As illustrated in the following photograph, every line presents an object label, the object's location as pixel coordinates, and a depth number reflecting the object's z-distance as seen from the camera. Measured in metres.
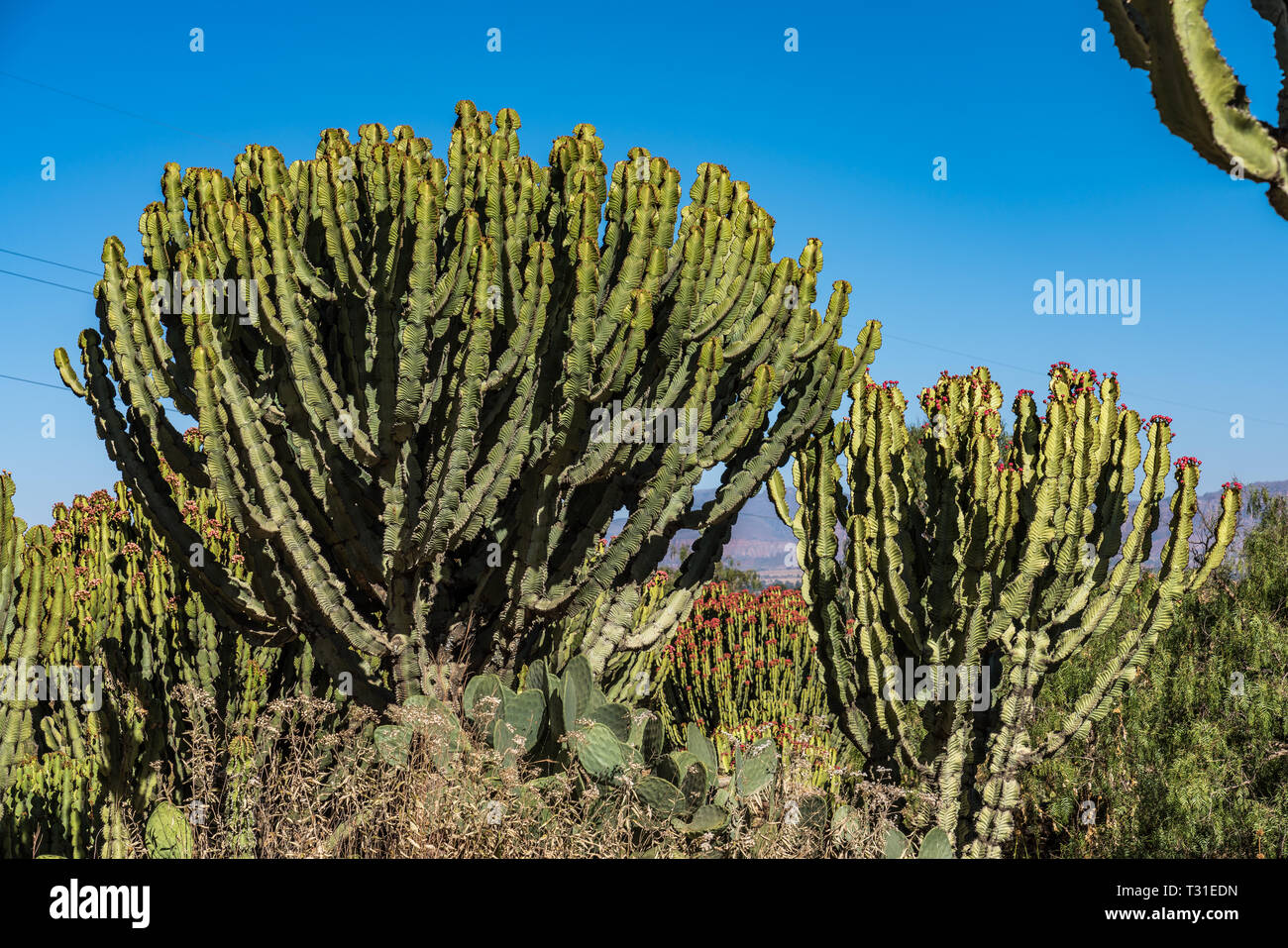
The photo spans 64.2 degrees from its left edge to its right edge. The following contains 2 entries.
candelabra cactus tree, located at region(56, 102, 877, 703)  5.16
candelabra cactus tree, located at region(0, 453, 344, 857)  7.69
